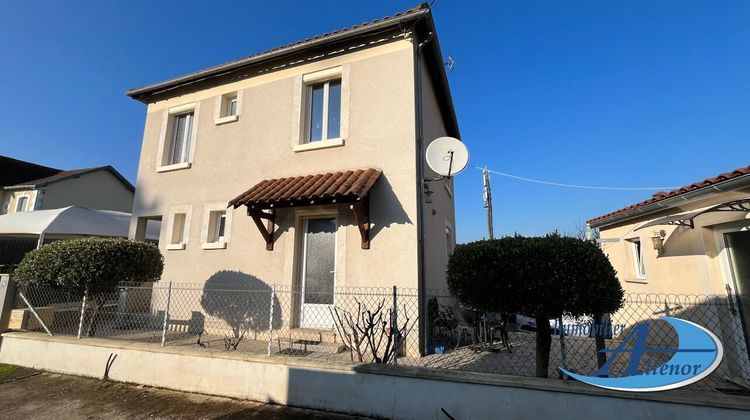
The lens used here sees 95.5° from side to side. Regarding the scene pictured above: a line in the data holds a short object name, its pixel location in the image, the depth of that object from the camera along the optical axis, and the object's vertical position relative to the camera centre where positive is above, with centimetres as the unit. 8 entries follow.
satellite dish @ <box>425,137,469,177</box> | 706 +262
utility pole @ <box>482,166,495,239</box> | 2245 +585
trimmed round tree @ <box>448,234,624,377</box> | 392 +6
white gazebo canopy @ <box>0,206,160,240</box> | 1135 +202
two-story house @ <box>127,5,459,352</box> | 711 +283
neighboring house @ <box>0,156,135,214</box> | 2306 +667
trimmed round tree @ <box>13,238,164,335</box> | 628 +29
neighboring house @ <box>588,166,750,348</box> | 539 +86
